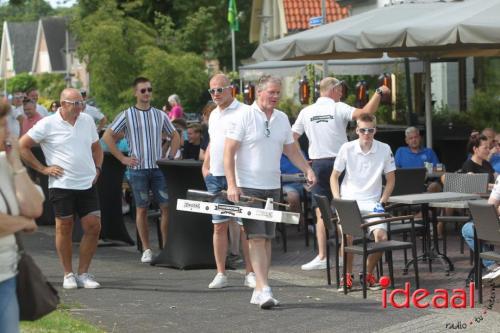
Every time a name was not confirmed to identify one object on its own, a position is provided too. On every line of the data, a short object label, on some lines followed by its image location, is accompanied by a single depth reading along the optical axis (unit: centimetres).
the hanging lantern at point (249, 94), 2833
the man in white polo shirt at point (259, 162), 963
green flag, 4367
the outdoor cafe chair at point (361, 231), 1005
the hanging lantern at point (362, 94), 2353
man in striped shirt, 1270
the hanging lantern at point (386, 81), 2117
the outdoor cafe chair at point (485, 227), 934
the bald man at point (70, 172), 1088
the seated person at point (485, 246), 959
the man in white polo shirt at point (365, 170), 1070
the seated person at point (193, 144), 1528
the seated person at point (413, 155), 1437
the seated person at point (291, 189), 1462
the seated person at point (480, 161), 1315
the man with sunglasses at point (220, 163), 1074
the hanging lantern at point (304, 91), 2578
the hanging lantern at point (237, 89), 3112
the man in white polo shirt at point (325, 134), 1210
